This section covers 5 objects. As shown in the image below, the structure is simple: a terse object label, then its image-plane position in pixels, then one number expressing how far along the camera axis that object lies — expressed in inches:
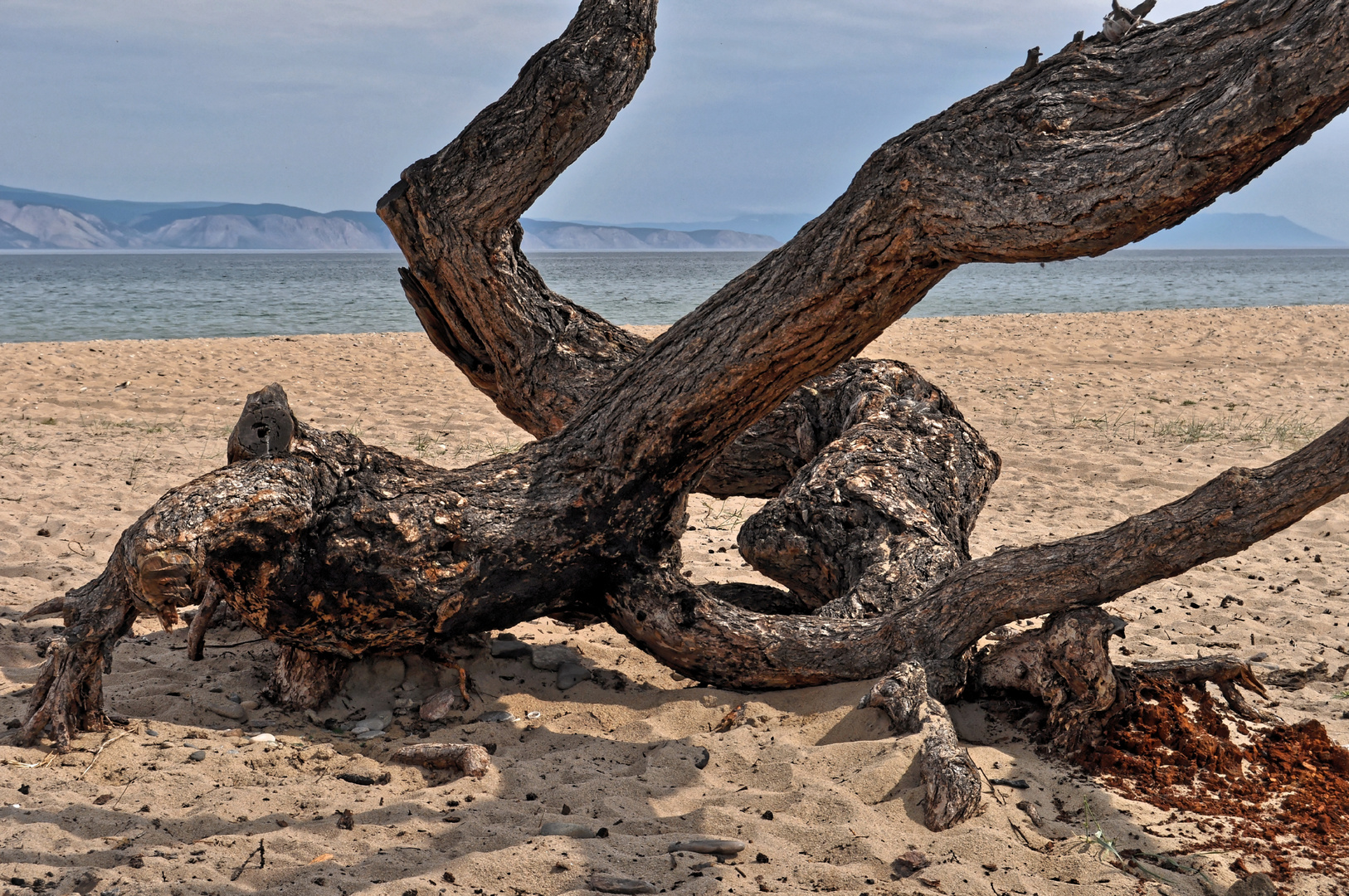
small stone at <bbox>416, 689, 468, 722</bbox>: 157.9
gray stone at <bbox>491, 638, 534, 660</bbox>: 179.6
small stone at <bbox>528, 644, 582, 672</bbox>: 178.7
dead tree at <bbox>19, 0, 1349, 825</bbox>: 114.8
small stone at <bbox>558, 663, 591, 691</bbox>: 171.9
